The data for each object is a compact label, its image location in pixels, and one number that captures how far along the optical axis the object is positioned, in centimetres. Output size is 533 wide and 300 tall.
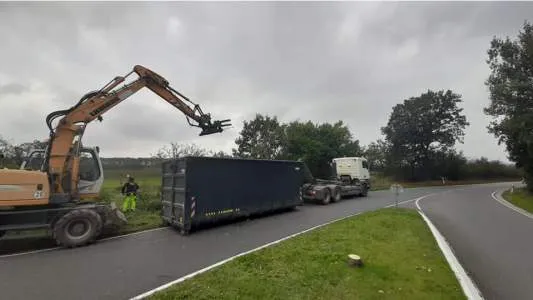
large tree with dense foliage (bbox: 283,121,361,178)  3588
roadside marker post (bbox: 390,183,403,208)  1600
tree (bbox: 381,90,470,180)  5212
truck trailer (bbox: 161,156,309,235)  1148
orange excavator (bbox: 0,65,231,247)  897
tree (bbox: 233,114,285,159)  3959
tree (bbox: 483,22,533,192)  2275
